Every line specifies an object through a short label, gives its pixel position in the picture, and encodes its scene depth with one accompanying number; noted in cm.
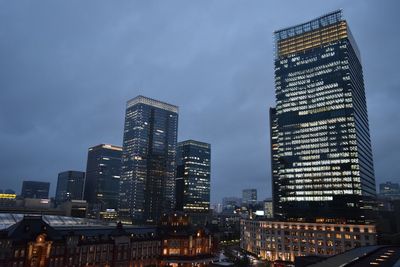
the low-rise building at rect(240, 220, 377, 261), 15238
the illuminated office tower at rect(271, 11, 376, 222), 18162
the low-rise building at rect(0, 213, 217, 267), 9112
